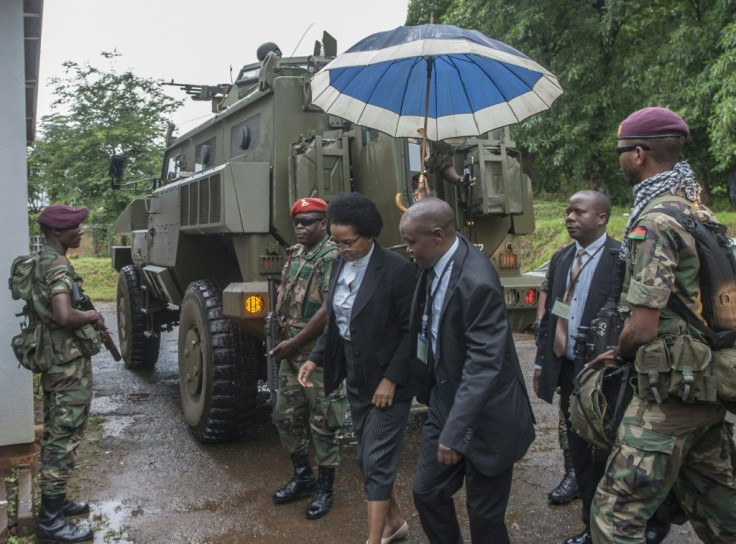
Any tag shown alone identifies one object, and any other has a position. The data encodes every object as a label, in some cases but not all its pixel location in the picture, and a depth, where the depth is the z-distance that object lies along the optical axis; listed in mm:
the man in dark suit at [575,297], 3834
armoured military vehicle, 5141
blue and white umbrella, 4344
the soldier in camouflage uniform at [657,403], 2650
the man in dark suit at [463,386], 2809
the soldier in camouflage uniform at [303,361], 4320
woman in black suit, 3529
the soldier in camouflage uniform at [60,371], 3988
